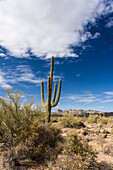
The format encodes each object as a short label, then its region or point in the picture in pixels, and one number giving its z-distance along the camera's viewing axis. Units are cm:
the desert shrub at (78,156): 414
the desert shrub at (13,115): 741
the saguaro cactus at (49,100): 1288
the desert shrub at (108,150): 695
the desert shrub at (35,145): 556
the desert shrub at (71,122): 1455
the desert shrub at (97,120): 2127
